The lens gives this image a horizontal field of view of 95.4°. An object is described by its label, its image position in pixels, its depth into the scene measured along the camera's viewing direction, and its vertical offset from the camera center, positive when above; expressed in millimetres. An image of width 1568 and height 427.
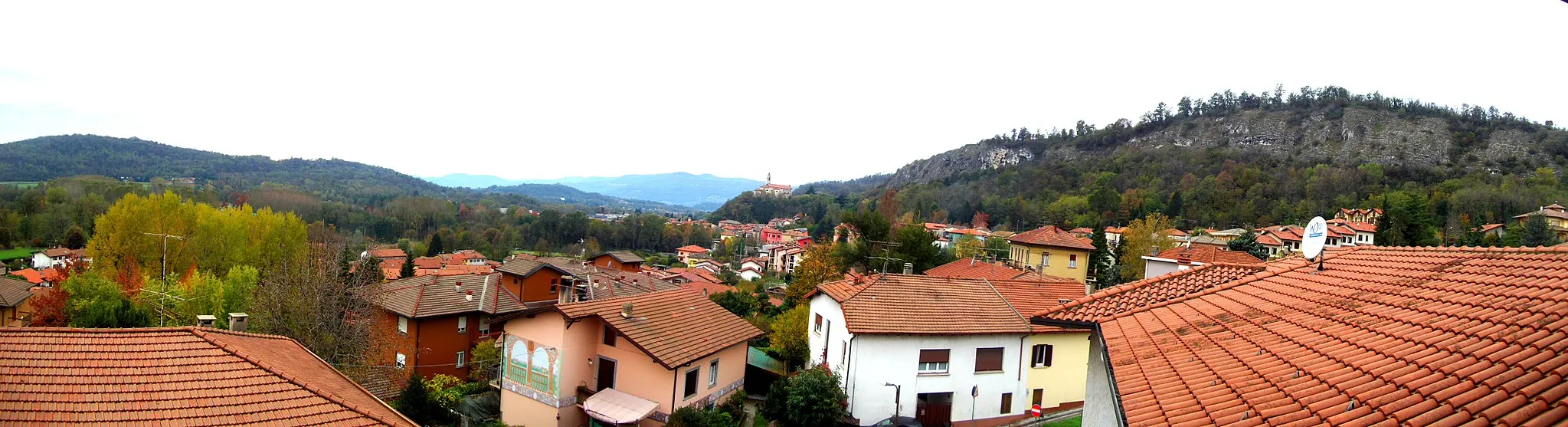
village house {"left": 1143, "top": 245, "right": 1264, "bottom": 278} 21344 -1406
